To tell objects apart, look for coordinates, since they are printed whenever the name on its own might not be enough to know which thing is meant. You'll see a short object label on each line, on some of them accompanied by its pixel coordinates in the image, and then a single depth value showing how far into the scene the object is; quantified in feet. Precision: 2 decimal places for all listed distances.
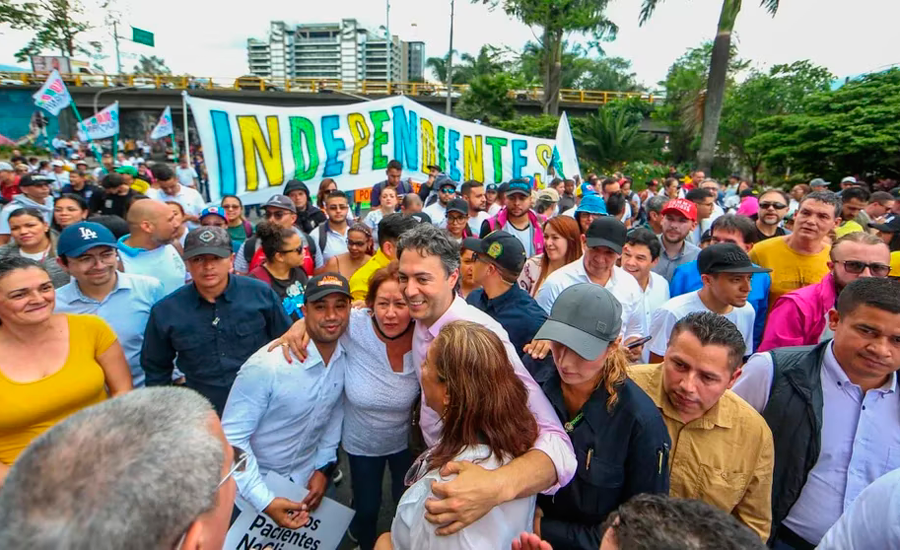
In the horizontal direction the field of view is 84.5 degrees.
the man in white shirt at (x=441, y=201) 22.03
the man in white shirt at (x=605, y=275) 11.33
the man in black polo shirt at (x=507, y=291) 9.61
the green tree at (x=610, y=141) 86.07
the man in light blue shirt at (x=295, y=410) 7.38
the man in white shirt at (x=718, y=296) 9.81
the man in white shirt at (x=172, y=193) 22.12
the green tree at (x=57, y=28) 112.37
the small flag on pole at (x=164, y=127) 44.55
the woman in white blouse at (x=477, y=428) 5.13
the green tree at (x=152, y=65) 276.68
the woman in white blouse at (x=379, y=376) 8.14
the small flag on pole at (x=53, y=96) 35.14
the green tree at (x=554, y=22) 97.71
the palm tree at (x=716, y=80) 56.49
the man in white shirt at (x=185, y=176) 36.89
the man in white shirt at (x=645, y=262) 12.77
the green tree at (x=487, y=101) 93.35
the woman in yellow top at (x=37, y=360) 7.12
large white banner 19.39
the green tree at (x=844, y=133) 57.16
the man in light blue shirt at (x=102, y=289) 9.50
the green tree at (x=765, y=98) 87.66
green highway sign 72.90
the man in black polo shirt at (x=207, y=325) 9.02
